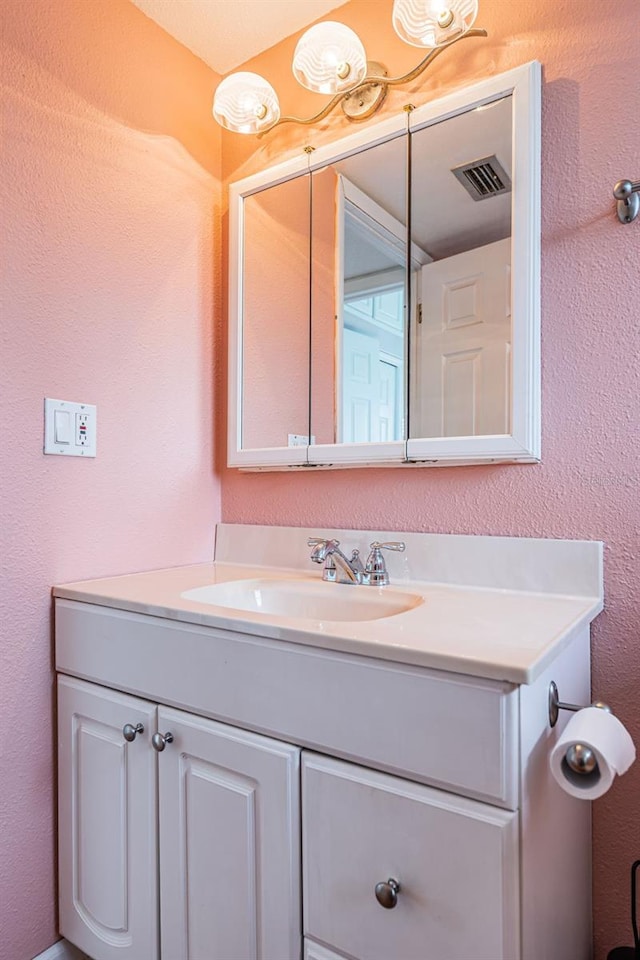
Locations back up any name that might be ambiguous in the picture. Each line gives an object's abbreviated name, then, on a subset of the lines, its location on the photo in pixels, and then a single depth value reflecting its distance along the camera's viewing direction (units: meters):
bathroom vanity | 0.67
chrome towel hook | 0.95
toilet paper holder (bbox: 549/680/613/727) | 0.76
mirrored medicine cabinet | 1.08
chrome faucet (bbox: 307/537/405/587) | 1.19
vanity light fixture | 1.12
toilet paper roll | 0.62
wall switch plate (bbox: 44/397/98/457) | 1.15
